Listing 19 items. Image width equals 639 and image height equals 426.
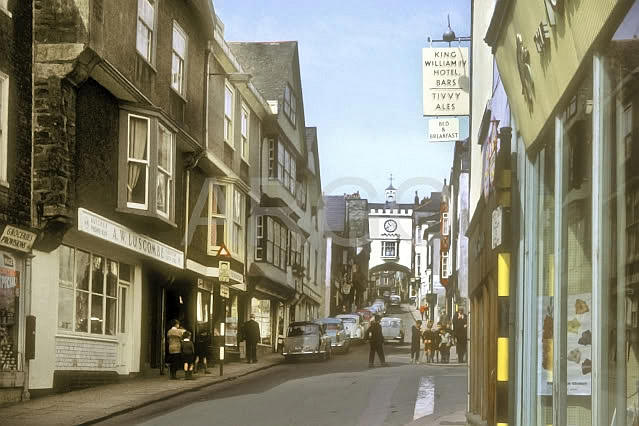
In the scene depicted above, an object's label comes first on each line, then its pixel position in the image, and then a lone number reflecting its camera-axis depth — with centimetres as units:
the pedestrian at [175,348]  2681
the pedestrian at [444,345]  3831
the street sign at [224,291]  2843
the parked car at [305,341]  3825
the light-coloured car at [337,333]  4509
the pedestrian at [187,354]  2658
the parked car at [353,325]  5403
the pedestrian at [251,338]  3666
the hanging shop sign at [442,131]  2244
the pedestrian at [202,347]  2967
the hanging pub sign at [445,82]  2131
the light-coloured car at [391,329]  5662
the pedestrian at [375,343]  3491
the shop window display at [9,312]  1900
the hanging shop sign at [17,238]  1888
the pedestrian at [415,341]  3853
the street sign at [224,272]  2756
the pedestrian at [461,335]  3831
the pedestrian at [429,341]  3859
